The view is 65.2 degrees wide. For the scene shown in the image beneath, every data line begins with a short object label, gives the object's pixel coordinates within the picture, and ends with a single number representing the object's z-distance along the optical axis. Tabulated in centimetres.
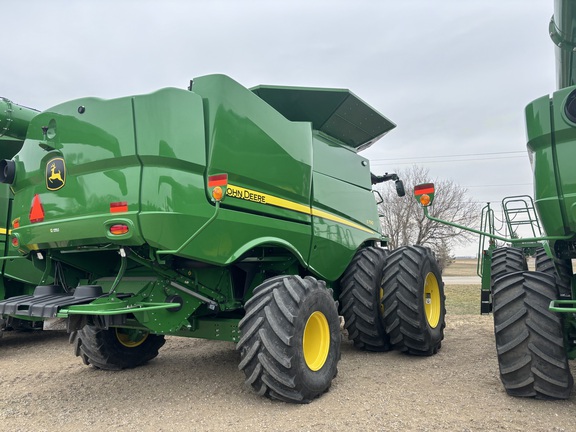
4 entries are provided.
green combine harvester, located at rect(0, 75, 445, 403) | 359
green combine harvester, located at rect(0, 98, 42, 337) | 622
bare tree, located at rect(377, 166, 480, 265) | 2761
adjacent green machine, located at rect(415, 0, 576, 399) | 332
